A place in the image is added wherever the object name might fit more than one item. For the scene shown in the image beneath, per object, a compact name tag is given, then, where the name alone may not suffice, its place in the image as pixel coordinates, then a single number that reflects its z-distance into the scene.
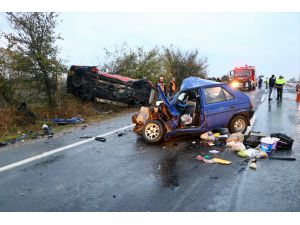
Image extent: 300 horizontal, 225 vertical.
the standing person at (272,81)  17.91
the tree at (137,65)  18.32
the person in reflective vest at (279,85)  16.60
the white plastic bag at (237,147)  5.78
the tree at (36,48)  10.64
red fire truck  24.47
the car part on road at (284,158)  5.17
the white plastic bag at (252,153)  5.39
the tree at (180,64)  24.32
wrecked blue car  6.67
